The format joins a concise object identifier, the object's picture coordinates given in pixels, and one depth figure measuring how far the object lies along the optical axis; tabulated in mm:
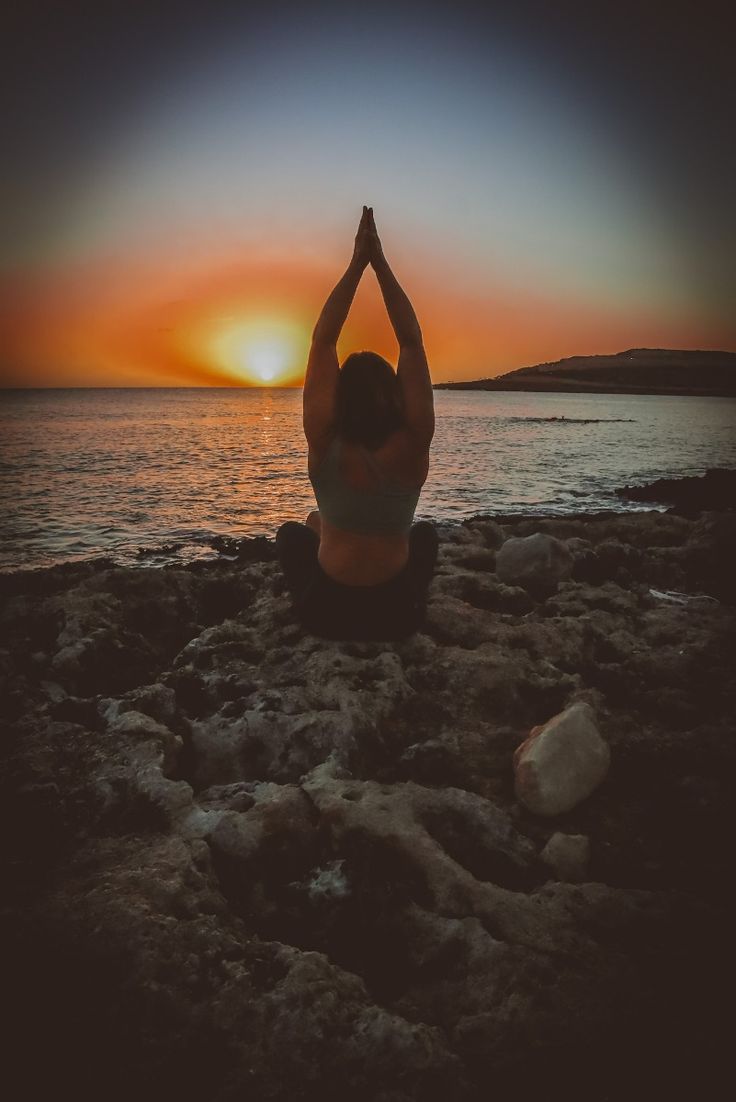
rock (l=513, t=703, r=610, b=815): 2572
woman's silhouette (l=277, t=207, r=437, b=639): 3205
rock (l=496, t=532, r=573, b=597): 4980
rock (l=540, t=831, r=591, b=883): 2256
